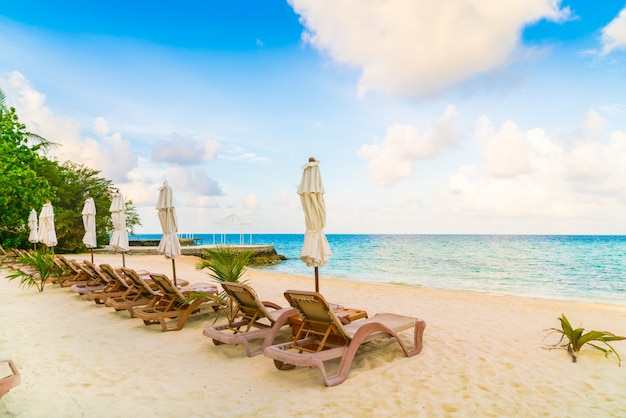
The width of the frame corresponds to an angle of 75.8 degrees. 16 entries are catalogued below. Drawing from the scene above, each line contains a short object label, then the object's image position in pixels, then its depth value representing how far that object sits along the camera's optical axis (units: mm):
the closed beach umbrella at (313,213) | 5345
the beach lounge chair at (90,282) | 8570
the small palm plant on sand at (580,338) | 4711
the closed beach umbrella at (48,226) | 13281
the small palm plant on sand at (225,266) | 6656
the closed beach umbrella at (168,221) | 7816
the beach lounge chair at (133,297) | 6883
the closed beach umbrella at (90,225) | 11688
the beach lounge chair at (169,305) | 6090
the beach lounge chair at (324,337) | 3924
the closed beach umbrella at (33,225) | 16250
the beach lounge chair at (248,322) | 4773
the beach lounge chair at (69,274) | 10203
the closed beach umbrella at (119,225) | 10031
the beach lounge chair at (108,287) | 7809
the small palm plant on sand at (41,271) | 9867
